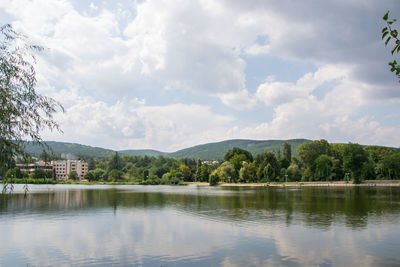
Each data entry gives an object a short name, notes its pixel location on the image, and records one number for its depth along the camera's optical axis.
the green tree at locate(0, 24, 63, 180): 10.23
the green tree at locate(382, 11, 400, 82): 4.73
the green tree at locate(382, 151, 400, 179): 94.94
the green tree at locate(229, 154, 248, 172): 127.38
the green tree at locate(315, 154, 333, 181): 105.25
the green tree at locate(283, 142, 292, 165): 148.25
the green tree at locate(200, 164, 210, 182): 146.00
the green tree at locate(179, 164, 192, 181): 161.25
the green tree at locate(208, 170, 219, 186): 126.24
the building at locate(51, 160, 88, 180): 189.38
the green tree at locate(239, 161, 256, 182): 119.00
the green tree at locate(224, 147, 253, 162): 140.12
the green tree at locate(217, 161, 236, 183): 124.69
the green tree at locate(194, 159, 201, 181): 152.43
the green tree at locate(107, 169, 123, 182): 162.12
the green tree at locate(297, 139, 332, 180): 112.62
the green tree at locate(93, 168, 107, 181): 169.10
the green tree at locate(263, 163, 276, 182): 107.94
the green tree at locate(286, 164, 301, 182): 117.97
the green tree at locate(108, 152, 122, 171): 173.00
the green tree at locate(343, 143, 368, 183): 90.19
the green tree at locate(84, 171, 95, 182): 163.00
